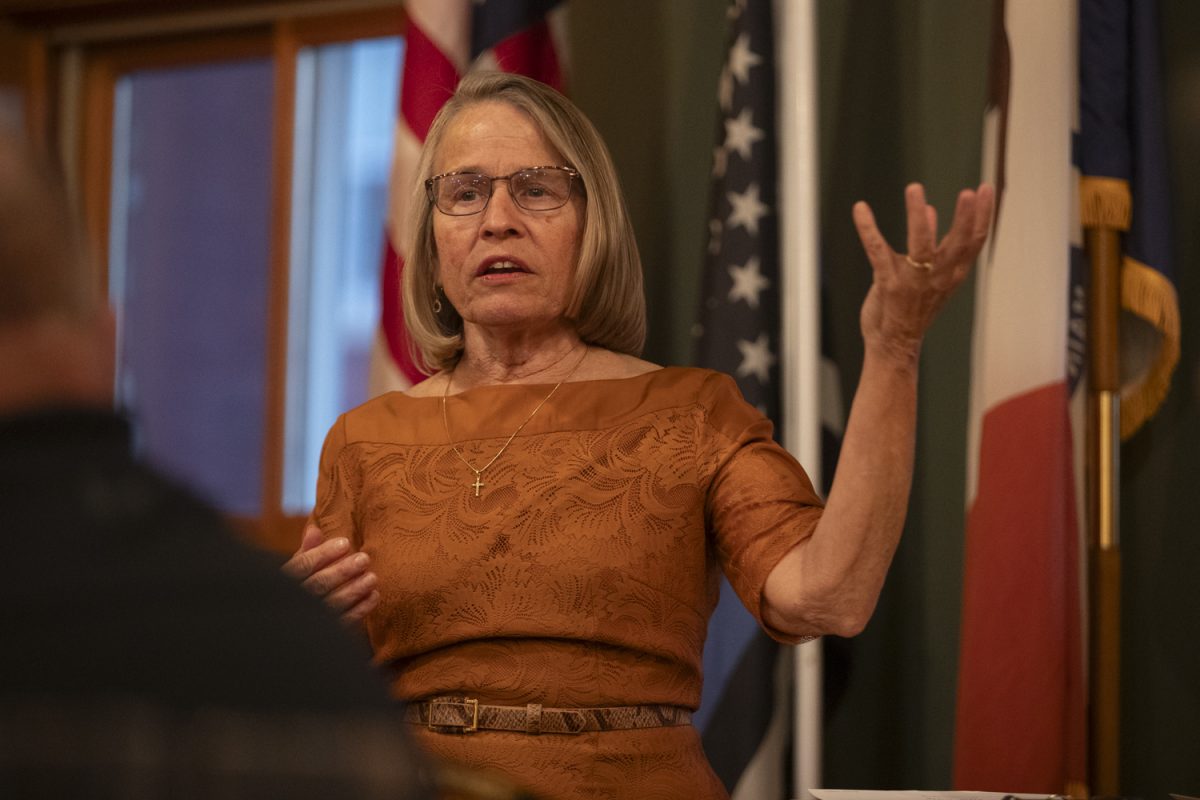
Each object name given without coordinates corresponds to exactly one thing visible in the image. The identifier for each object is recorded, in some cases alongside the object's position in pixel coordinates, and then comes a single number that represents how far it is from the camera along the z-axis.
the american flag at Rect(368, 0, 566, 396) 5.75
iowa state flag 4.78
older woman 3.19
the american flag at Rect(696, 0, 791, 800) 5.23
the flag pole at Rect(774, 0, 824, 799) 5.10
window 7.27
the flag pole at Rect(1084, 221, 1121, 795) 4.88
